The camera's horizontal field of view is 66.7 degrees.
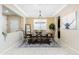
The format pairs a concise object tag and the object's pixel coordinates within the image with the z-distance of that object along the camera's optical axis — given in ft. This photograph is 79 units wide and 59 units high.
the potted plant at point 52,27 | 8.20
